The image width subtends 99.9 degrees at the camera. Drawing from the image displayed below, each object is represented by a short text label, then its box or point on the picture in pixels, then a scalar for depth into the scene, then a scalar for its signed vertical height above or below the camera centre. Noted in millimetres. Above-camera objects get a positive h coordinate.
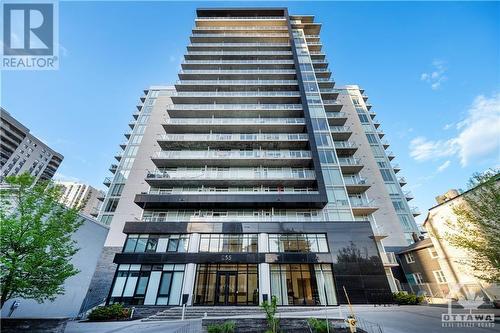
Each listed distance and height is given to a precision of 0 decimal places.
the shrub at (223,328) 9862 -1404
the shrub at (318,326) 9977 -1369
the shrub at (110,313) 14663 -1157
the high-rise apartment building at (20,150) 63625 +41410
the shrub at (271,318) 10148 -1021
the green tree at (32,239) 10188 +2441
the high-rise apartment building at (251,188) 19750 +12181
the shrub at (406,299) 19125 -490
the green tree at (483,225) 13414 +4027
